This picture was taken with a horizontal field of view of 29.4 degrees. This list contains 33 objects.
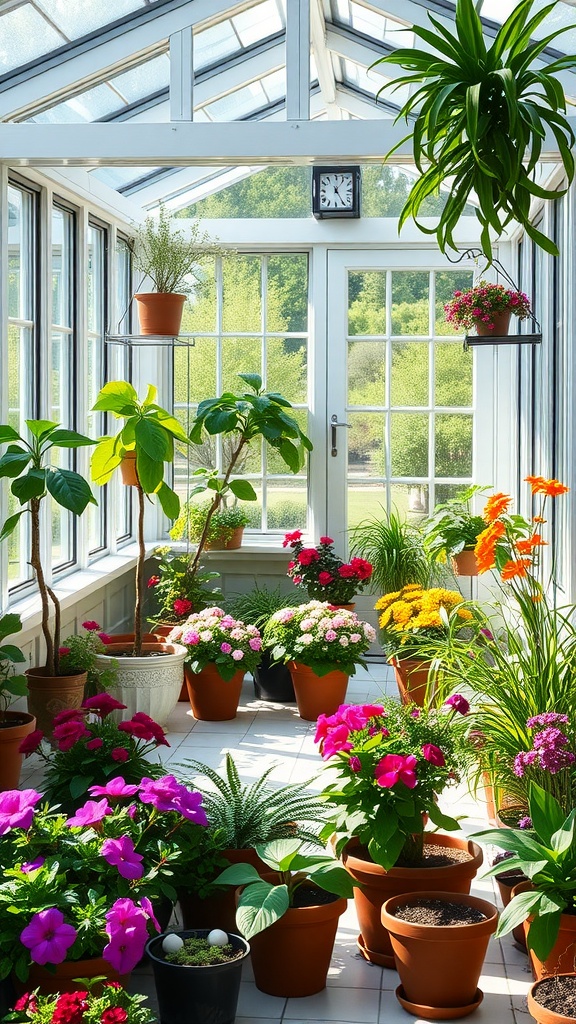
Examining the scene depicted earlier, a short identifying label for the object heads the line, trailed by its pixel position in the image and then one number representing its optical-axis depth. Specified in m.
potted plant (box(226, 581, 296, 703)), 5.78
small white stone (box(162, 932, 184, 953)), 2.49
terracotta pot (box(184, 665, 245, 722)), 5.34
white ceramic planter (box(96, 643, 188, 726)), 4.91
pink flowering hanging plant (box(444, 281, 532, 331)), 5.44
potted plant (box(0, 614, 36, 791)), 3.91
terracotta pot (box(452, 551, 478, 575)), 5.93
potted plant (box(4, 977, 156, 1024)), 1.89
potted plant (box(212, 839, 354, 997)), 2.63
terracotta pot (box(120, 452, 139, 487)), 5.66
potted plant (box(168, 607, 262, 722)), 5.25
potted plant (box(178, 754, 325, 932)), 2.88
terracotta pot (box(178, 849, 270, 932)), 2.86
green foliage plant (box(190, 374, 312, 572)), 5.62
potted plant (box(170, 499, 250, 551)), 6.63
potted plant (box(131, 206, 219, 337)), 5.86
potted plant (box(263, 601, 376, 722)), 5.21
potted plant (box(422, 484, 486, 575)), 5.92
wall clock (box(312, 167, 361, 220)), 6.80
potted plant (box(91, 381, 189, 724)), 4.61
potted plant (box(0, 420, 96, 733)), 4.03
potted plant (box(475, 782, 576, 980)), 2.42
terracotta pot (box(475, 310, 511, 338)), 5.51
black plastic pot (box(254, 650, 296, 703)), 5.78
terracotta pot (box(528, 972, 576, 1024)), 2.19
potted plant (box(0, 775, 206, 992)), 2.25
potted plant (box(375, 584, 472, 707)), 4.78
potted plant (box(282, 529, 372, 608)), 5.98
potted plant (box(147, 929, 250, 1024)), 2.40
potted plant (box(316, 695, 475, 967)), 2.73
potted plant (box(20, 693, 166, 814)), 3.10
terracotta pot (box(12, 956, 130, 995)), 2.36
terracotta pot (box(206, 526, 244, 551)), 6.67
